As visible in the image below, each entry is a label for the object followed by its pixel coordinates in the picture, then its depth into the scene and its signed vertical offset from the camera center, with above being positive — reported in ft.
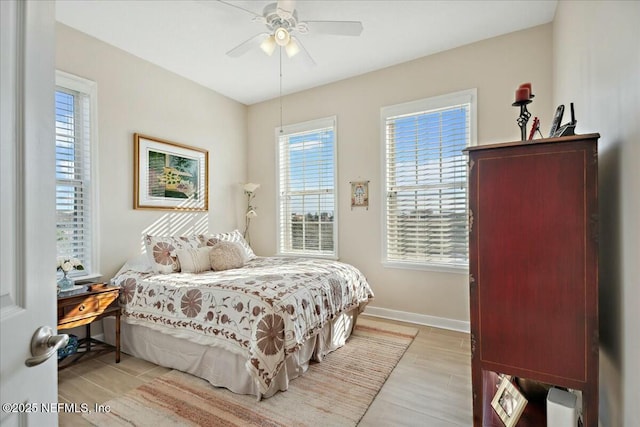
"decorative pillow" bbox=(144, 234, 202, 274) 9.40 -1.22
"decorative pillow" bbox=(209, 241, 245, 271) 10.17 -1.48
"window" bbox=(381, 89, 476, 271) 10.43 +1.22
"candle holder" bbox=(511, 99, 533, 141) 5.28 +1.74
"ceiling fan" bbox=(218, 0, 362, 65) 7.47 +4.81
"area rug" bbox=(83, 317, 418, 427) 5.82 -4.04
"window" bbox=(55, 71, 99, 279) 8.77 +1.35
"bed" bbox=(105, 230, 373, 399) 6.42 -2.53
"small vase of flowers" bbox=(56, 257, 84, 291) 7.47 -1.39
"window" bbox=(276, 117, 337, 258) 13.15 +1.15
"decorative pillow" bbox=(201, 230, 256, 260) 11.16 -1.01
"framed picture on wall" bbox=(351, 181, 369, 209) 12.17 +0.81
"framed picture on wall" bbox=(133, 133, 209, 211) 10.69 +1.53
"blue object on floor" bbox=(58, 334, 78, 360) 7.90 -3.65
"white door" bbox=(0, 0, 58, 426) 1.95 +0.06
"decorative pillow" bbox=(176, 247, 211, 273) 9.71 -1.54
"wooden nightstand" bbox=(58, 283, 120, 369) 7.16 -2.42
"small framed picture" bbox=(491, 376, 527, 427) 4.75 -3.21
